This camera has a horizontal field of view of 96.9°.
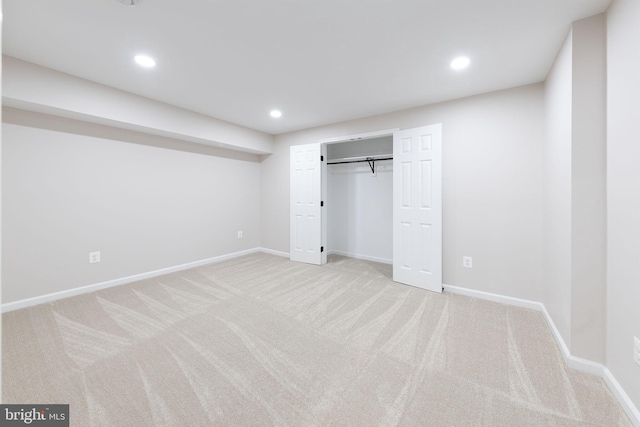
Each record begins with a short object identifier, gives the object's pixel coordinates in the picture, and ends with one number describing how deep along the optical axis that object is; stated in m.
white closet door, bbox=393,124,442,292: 3.40
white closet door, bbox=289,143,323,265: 4.65
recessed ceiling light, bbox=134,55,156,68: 2.55
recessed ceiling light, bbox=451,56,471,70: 2.54
